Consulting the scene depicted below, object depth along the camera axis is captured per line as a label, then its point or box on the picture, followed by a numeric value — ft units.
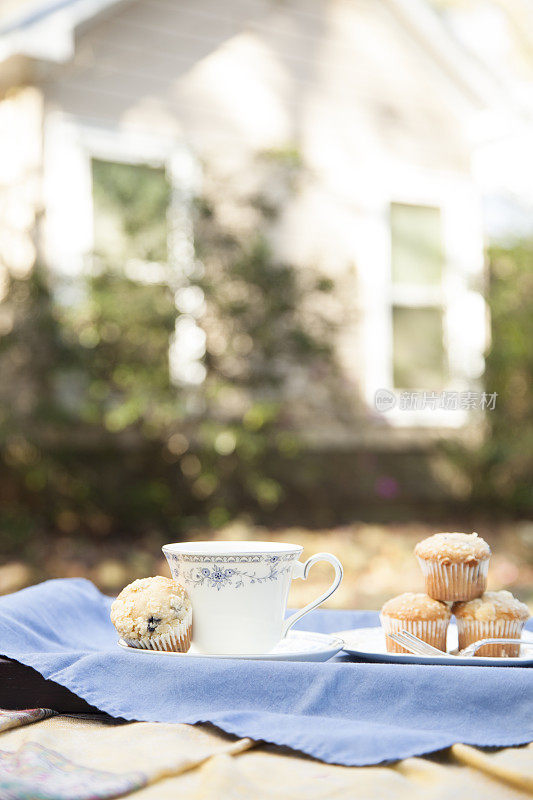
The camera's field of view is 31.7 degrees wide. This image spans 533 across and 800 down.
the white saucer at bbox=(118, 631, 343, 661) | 4.71
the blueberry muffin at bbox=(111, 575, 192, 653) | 4.76
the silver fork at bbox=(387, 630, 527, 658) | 4.86
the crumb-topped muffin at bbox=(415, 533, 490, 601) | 5.09
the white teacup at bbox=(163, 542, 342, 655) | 4.78
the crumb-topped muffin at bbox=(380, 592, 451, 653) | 4.99
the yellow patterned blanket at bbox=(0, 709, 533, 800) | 3.66
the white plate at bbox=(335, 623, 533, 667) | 4.71
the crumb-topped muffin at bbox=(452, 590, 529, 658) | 4.92
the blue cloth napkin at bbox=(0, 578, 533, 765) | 4.11
